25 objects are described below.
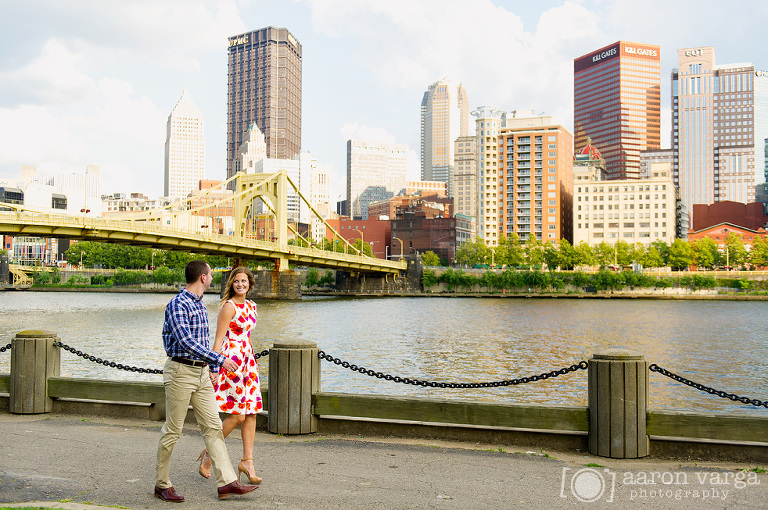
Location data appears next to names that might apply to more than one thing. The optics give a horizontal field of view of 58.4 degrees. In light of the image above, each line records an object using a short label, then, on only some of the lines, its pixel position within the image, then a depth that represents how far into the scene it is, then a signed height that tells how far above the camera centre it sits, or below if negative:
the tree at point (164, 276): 125.56 -1.24
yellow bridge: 49.91 +2.84
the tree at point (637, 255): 123.56 +3.13
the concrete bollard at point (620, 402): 7.73 -1.48
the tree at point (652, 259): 122.75 +2.41
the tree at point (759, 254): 117.54 +3.32
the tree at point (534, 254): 125.62 +3.26
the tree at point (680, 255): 122.81 +3.17
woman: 6.89 -1.06
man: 6.23 -1.02
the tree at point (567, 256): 123.81 +2.88
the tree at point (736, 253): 121.28 +3.54
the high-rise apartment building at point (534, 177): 155.75 +21.72
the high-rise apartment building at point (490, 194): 161.12 +18.23
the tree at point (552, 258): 124.50 +2.51
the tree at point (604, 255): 125.50 +3.14
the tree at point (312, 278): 117.99 -1.36
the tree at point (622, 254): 124.62 +3.23
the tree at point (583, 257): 123.38 +2.71
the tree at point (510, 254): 126.50 +3.25
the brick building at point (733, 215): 172.25 +14.61
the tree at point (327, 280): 118.62 -1.69
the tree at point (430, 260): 139.25 +2.25
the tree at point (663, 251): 128.00 +4.08
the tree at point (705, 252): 123.94 +3.77
